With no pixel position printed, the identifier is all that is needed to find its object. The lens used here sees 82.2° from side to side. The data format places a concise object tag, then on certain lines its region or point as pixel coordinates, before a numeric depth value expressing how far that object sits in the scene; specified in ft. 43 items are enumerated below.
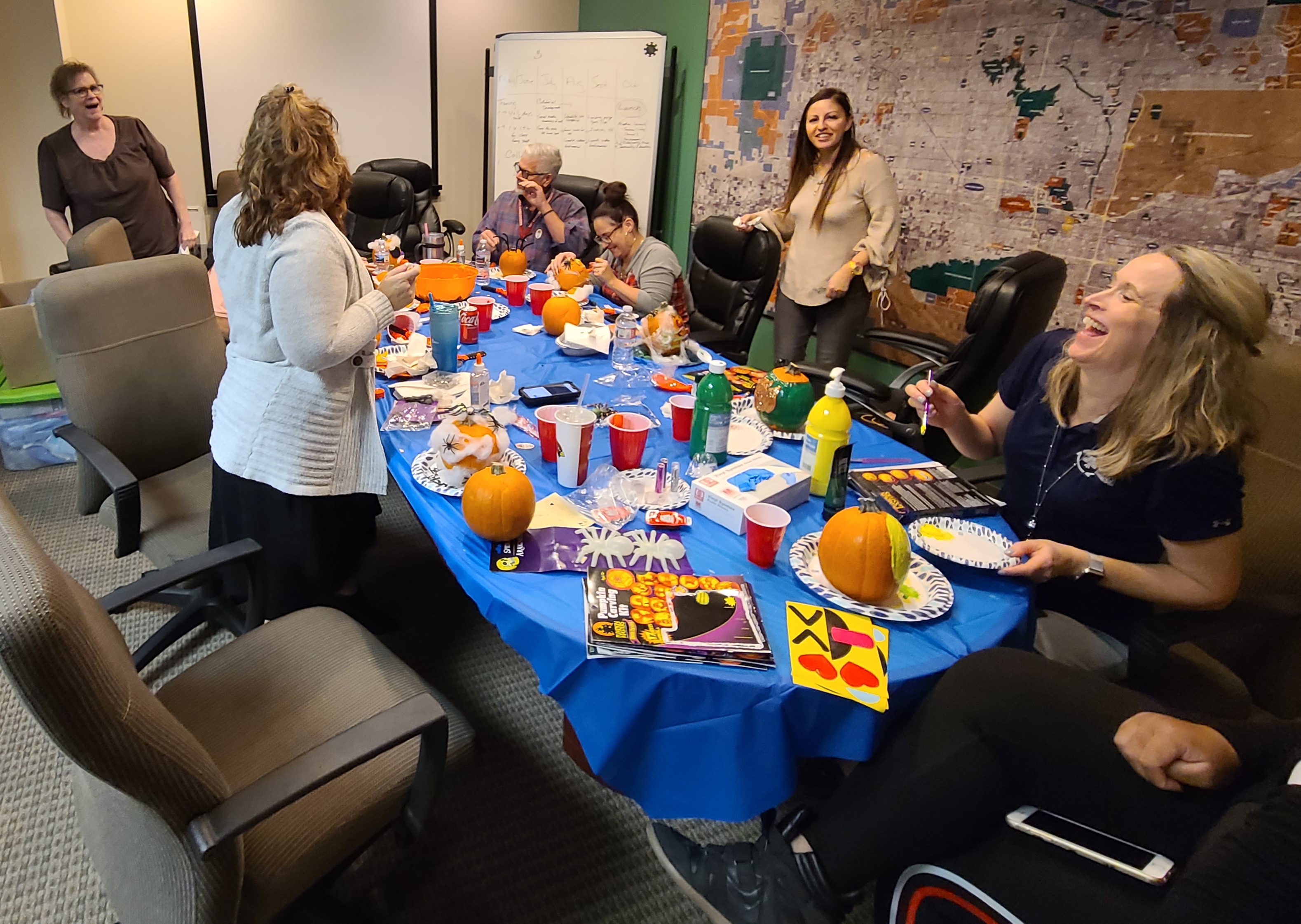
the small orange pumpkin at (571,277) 9.05
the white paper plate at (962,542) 4.05
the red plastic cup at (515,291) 8.92
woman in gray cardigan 4.88
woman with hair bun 9.34
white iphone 3.07
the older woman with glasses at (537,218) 11.03
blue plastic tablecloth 3.28
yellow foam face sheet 3.25
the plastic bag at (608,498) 4.36
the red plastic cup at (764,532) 3.92
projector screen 14.34
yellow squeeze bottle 4.53
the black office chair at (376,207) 13.88
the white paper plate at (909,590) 3.66
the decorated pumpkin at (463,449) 4.49
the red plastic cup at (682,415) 5.33
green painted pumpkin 5.49
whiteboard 14.67
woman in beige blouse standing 9.83
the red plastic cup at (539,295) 8.52
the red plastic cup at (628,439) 4.80
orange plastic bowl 8.24
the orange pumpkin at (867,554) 3.63
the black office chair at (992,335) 6.91
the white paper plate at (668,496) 4.52
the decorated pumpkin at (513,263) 9.50
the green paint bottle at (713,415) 4.99
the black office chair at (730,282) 9.93
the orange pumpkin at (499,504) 3.95
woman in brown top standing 10.37
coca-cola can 7.07
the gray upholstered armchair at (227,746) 2.42
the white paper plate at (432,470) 4.56
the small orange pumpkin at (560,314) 7.59
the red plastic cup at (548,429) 4.87
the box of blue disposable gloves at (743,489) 4.32
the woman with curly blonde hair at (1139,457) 4.20
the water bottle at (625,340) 7.11
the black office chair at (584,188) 12.91
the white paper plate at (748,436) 5.30
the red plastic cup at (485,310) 7.64
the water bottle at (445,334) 6.23
